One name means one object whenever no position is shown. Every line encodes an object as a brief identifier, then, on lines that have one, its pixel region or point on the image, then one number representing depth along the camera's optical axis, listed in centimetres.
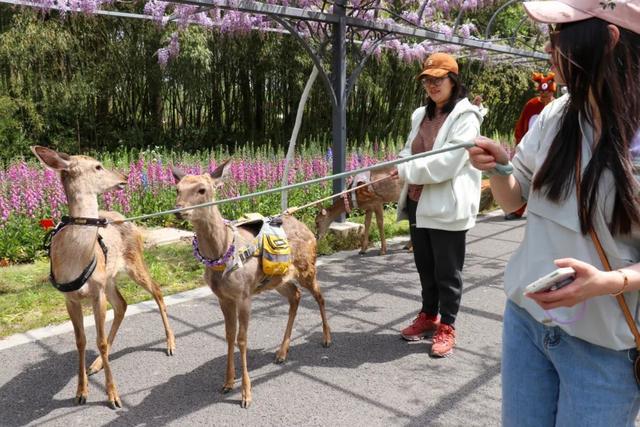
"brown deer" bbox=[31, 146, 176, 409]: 318
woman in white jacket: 375
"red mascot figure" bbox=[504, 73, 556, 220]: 776
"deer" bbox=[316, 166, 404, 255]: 715
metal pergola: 627
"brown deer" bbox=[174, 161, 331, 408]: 329
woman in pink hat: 146
